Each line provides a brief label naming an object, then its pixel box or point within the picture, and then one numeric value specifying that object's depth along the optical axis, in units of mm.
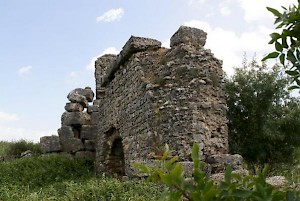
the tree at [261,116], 8164
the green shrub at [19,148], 11698
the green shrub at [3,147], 11769
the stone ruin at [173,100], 5458
